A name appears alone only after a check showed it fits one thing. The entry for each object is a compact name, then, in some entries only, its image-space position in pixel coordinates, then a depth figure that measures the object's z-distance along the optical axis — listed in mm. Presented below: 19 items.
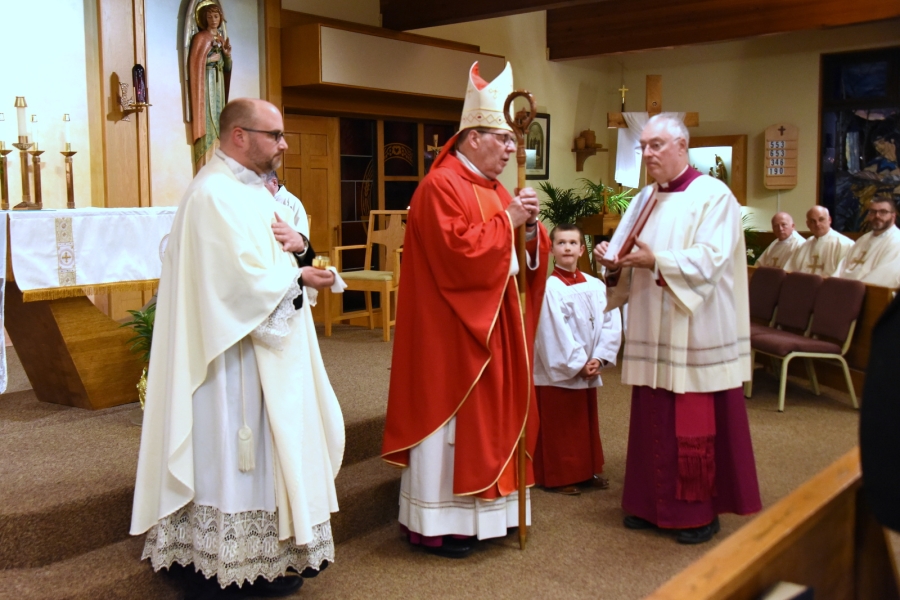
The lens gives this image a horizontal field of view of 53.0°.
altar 4043
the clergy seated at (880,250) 7055
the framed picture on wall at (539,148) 10680
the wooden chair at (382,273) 7039
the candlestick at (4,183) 5207
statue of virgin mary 6738
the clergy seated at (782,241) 8227
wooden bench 1318
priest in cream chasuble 2803
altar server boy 4328
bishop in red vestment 3518
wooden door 7930
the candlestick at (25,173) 4875
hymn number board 10250
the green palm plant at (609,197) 9883
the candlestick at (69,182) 5340
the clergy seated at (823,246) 7754
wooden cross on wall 8484
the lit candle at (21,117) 4832
